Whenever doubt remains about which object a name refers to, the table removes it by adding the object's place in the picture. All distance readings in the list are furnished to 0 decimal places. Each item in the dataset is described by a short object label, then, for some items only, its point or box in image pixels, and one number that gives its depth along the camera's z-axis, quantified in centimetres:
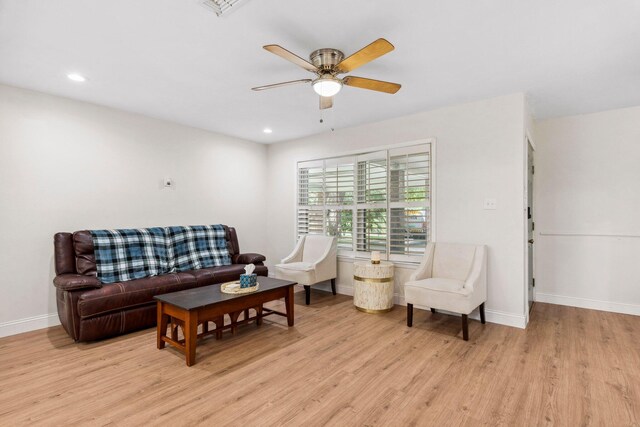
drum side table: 392
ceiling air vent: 198
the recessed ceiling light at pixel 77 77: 303
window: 418
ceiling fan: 230
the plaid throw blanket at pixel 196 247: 423
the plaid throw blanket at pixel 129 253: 354
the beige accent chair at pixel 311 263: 434
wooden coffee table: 260
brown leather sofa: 297
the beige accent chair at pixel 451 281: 314
